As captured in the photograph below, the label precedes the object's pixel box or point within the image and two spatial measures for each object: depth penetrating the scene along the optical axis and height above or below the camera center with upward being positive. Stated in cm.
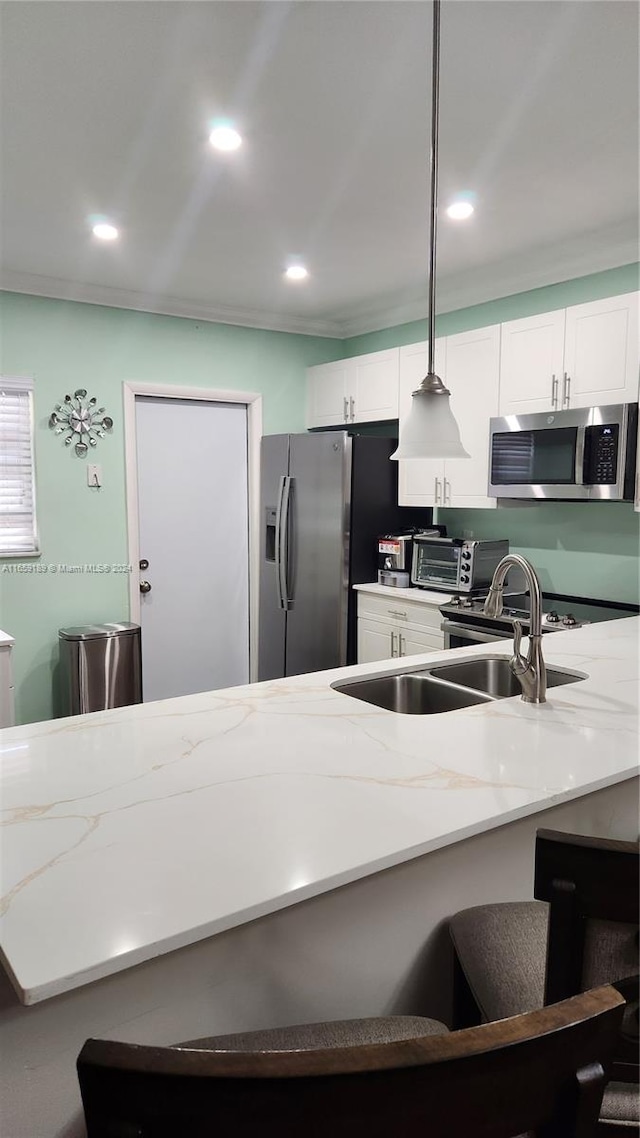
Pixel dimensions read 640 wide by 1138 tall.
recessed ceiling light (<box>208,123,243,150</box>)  233 +119
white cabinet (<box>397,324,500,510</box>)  374 +53
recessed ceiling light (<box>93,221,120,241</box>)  317 +121
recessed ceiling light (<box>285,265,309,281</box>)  382 +124
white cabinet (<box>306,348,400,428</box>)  440 +75
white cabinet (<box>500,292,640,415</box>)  309 +68
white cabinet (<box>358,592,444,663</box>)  388 -65
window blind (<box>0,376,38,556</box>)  398 +21
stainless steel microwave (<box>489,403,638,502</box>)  305 +24
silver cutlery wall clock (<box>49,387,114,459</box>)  412 +49
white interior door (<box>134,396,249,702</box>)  456 -22
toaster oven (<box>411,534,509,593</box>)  375 -28
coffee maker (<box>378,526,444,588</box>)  417 -28
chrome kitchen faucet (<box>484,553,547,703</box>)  187 -34
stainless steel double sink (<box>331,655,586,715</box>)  220 -54
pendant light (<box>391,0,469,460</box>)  199 +23
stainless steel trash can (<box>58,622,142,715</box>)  401 -88
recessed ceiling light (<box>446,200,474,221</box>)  294 +121
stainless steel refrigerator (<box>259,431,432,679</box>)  423 -13
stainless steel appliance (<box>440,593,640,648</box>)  342 -51
